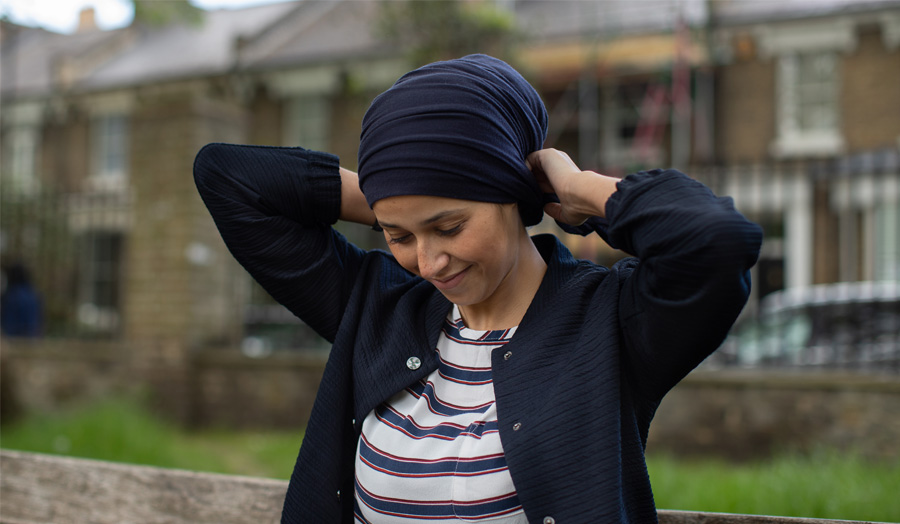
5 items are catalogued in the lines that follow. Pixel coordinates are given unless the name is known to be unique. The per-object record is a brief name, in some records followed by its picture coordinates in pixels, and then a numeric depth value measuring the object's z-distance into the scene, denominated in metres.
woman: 1.40
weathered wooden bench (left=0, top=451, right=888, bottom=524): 2.19
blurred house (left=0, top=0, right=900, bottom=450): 7.55
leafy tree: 8.84
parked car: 6.59
